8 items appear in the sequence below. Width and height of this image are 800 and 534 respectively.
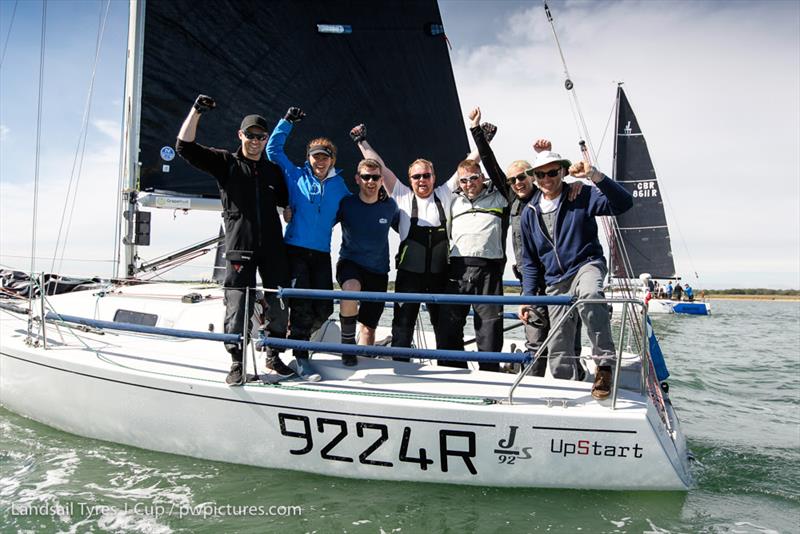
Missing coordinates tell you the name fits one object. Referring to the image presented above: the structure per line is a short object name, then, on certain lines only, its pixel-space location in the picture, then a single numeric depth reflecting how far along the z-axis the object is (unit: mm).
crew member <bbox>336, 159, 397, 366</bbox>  3834
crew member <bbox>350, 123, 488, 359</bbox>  3967
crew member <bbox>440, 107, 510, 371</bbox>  3824
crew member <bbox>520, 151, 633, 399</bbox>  3090
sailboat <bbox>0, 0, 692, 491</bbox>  2893
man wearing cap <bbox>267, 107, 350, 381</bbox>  3689
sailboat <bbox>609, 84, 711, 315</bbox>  25594
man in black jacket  3404
